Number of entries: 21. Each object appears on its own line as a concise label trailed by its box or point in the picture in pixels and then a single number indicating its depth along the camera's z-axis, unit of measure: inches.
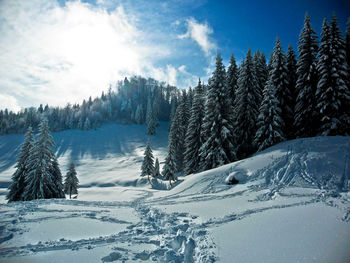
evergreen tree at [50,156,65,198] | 894.6
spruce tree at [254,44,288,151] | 936.3
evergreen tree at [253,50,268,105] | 1332.4
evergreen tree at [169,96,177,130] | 3359.7
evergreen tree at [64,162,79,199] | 1381.2
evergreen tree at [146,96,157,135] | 3600.6
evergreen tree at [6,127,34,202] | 877.2
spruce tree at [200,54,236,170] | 958.4
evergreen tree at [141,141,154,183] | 1692.9
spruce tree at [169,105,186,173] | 1765.4
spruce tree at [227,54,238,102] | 1352.1
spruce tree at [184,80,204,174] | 1256.8
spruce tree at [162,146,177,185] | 1405.0
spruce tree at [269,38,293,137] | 1055.0
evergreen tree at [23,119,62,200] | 814.5
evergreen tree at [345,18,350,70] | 1031.8
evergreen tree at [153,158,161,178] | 1706.9
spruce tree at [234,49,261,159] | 1090.1
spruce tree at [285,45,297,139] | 1095.6
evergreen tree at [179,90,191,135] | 1858.5
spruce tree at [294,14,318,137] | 960.4
